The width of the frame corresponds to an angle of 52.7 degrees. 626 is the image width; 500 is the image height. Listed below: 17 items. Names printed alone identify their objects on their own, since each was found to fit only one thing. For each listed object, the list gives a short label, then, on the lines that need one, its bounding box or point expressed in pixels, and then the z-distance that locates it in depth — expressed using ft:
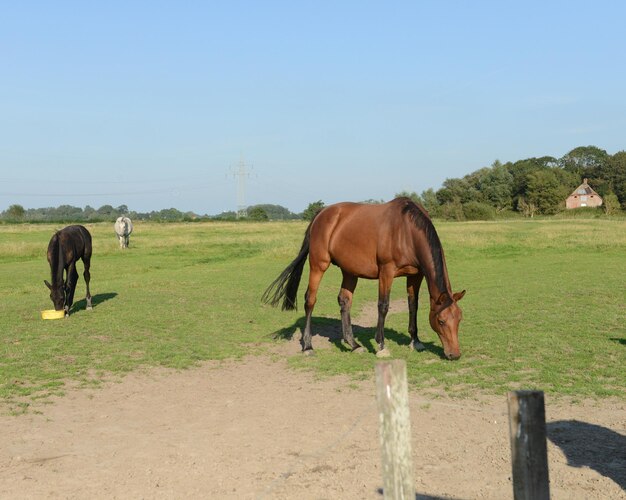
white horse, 115.03
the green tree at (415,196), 279.94
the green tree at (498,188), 280.92
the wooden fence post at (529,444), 8.77
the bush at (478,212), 246.88
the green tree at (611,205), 231.42
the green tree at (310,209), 283.34
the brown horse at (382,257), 29.04
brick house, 309.22
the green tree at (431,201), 278.05
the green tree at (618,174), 284.20
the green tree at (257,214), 332.45
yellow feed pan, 42.57
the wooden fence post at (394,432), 9.56
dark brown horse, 43.09
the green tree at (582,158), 363.97
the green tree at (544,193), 262.67
